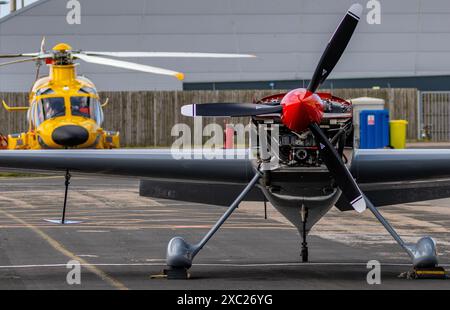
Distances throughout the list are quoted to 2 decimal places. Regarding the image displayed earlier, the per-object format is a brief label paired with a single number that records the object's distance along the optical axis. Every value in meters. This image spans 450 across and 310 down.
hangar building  62.31
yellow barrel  50.88
